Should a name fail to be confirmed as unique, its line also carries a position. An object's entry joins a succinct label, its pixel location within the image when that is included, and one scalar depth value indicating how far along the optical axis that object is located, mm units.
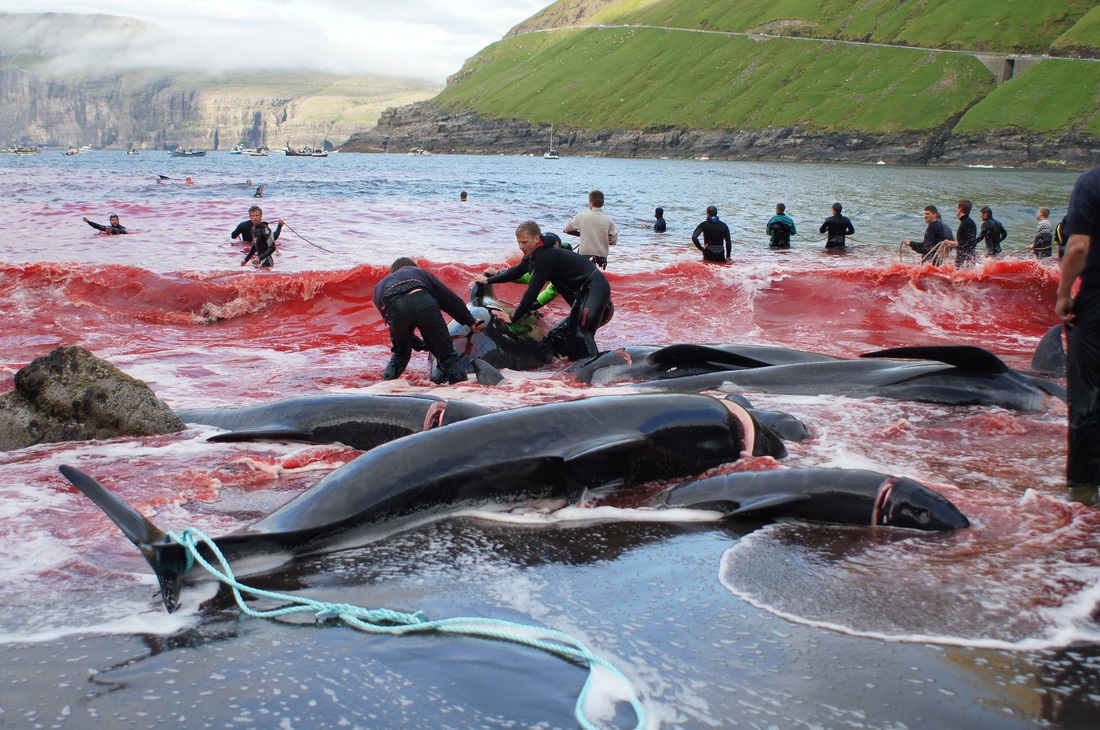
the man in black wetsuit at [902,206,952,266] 19875
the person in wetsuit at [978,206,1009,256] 21078
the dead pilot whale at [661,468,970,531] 5121
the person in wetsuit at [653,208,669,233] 30156
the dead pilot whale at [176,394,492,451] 7148
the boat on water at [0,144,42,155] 177162
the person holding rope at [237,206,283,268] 20344
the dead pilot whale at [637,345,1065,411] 8320
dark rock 7359
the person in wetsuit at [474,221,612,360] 11242
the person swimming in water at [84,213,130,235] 26422
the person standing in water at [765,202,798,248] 26172
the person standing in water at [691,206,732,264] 22516
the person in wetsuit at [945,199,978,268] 19438
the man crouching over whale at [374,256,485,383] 9906
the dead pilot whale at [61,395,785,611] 4820
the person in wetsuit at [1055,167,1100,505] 5352
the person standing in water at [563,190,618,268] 15695
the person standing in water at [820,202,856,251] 25609
